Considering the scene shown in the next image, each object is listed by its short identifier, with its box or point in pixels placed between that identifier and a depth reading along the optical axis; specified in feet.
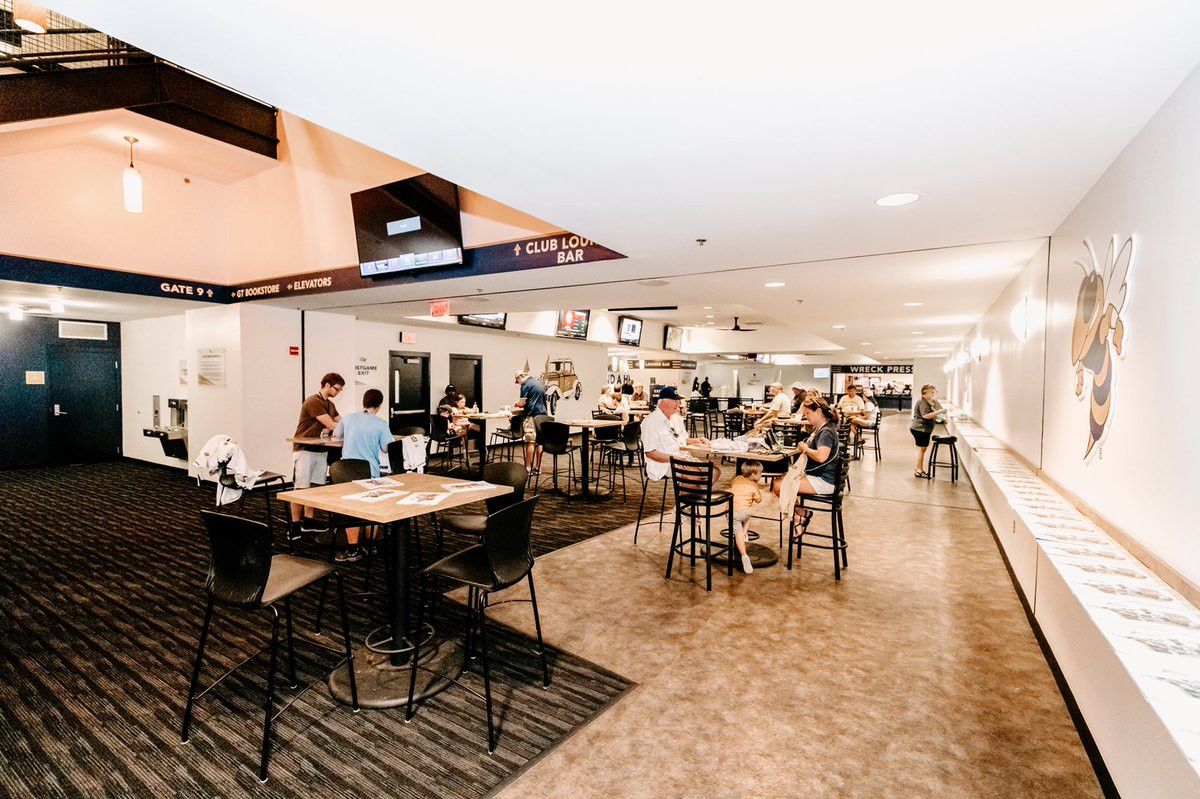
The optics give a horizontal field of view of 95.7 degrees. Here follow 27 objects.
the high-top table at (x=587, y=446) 23.03
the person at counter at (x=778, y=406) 32.33
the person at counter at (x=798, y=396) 34.37
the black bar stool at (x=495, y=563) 8.39
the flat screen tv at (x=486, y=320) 31.48
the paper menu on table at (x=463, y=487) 10.38
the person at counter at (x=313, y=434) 17.25
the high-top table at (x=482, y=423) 26.85
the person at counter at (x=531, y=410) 27.25
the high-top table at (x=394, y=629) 8.80
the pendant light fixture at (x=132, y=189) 16.51
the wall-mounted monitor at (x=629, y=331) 44.91
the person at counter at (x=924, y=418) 27.94
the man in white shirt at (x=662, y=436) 17.20
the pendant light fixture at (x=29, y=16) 11.44
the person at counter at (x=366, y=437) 14.42
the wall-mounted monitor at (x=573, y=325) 38.04
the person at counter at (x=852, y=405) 30.55
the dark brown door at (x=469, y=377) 36.27
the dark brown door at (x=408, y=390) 32.99
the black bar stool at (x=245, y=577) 7.48
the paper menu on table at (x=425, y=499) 9.24
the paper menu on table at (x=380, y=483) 10.77
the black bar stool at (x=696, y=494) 13.69
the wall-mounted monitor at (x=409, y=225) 17.04
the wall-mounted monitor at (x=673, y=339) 51.26
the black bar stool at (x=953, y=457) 27.76
